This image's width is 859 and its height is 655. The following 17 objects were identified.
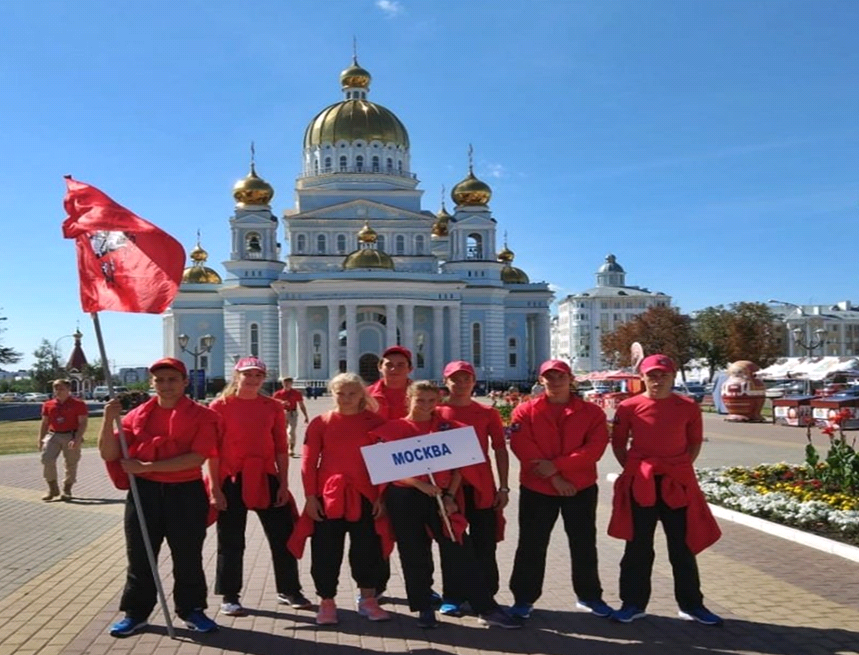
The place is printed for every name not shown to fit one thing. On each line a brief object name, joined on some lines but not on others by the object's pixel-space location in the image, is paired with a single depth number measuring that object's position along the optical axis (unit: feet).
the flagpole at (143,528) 20.94
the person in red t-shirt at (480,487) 22.77
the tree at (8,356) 206.59
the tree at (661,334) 209.87
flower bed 32.12
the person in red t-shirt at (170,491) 21.50
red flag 22.04
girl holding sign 21.86
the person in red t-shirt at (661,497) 22.12
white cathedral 209.05
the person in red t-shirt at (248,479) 23.04
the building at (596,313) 448.65
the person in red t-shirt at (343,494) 22.17
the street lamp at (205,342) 129.68
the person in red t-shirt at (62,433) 43.70
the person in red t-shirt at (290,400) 63.77
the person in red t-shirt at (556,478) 22.18
